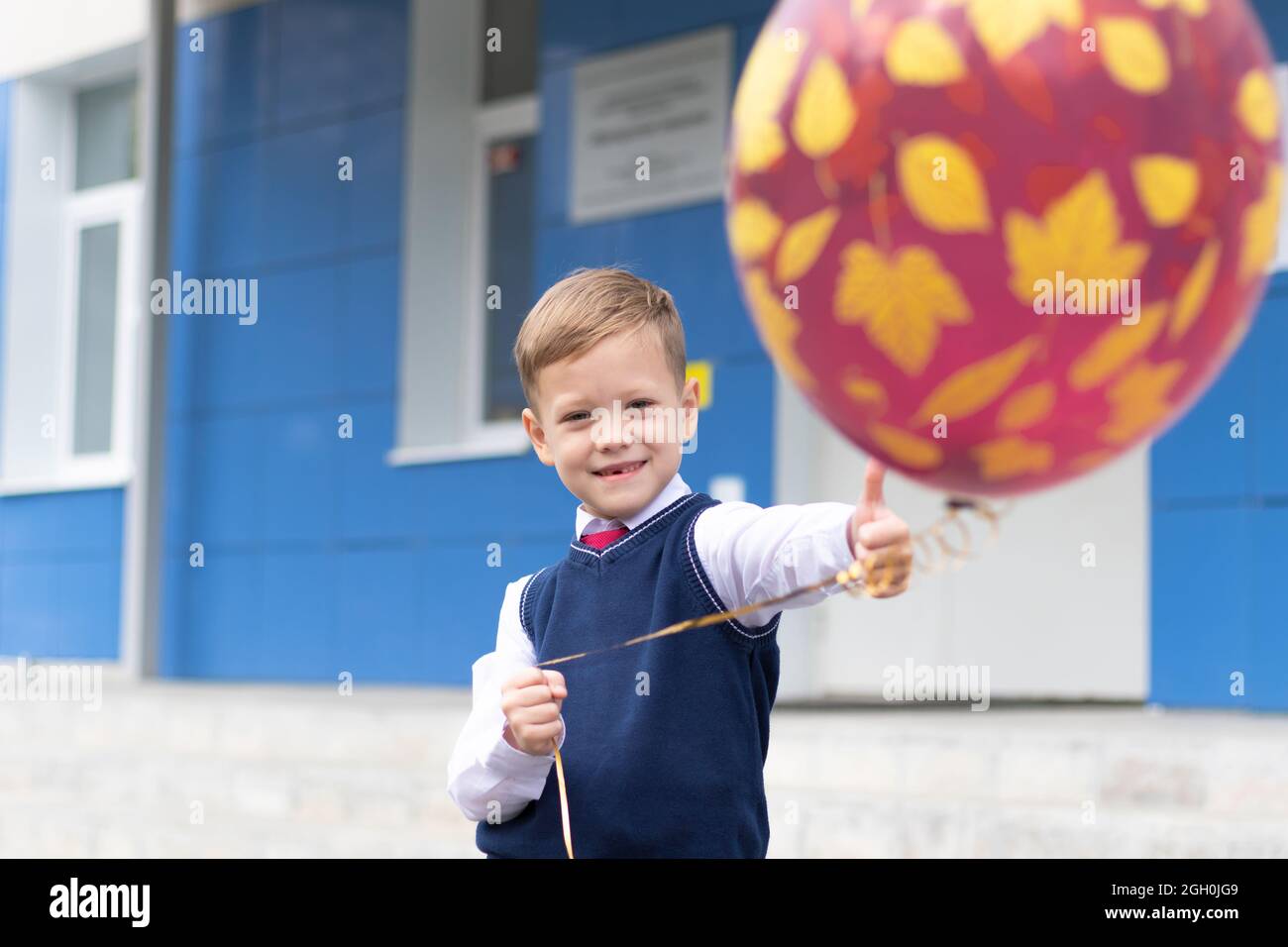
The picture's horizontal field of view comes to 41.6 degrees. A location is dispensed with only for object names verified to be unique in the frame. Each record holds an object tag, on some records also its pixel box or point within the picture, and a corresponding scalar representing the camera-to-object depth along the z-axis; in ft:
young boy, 6.16
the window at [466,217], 25.11
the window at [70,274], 31.12
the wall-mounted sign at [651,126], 20.94
